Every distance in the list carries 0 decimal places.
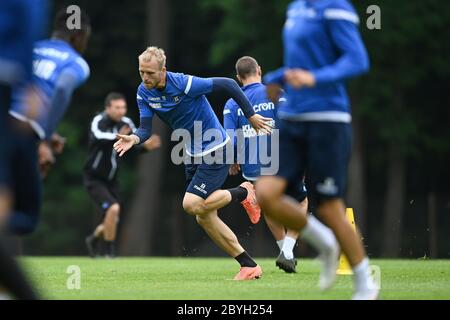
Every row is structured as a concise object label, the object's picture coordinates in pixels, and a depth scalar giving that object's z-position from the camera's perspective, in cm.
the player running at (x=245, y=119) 1205
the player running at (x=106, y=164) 1806
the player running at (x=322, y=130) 769
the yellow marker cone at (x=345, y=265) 1141
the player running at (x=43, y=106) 655
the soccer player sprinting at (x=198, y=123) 1071
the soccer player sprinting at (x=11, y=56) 608
